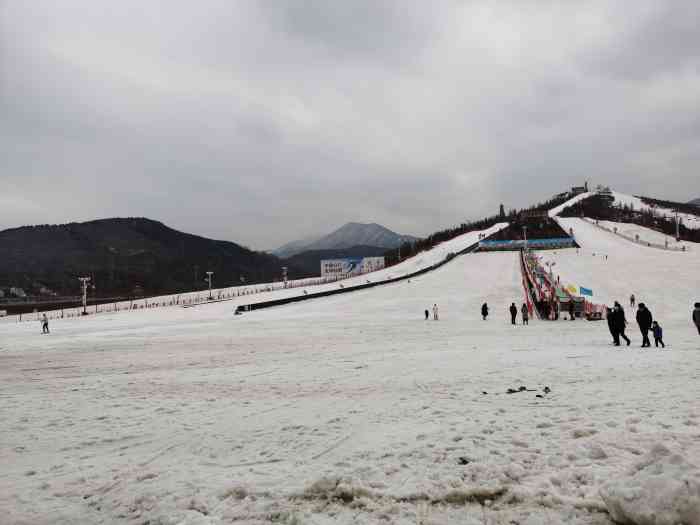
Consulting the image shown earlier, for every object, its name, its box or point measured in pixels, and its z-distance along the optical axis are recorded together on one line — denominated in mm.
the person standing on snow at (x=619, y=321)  13004
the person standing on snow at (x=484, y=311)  25494
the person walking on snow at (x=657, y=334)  12430
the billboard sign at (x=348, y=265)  128500
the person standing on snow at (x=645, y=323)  12469
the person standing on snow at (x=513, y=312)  22014
